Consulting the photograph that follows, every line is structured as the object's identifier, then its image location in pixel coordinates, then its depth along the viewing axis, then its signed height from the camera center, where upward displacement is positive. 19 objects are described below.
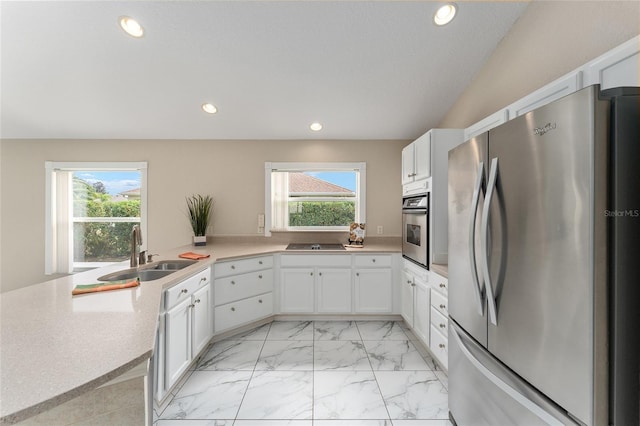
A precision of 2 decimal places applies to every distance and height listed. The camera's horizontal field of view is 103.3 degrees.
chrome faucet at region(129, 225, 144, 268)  1.91 -0.24
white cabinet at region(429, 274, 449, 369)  1.90 -0.86
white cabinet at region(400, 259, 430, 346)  2.24 -0.84
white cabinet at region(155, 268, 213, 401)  1.64 -0.86
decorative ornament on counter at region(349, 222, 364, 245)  3.23 -0.26
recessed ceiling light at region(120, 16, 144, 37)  1.85 +1.39
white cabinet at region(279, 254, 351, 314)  2.90 -0.82
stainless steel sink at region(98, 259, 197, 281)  1.76 -0.45
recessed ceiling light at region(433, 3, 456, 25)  1.79 +1.43
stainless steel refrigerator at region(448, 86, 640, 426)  0.73 -0.17
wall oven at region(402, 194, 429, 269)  2.25 -0.16
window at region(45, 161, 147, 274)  3.38 +0.00
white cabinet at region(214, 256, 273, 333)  2.48 -0.82
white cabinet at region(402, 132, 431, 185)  2.26 +0.51
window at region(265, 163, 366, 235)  3.50 +0.19
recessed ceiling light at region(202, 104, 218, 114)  2.75 +1.15
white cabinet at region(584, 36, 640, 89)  1.04 +0.64
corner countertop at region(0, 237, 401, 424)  0.58 -0.40
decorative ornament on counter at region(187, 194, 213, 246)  3.23 -0.03
